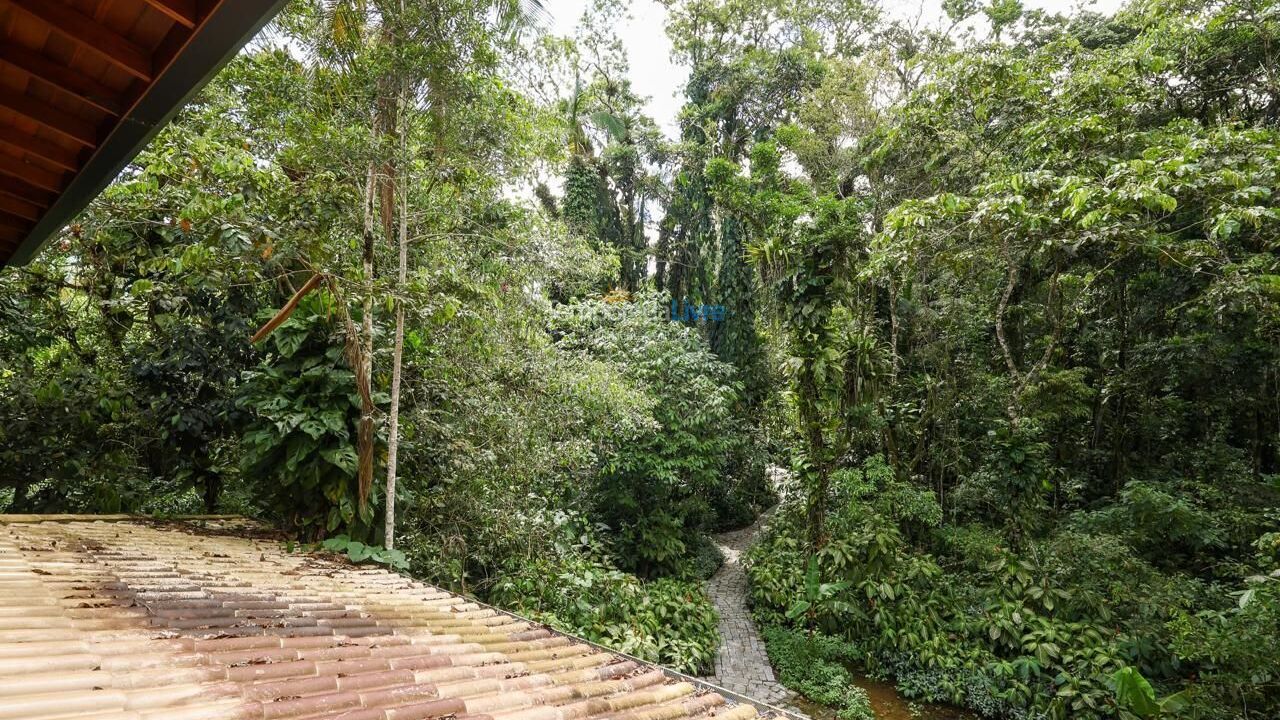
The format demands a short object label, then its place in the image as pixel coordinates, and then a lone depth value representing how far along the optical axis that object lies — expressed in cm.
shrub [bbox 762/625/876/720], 674
